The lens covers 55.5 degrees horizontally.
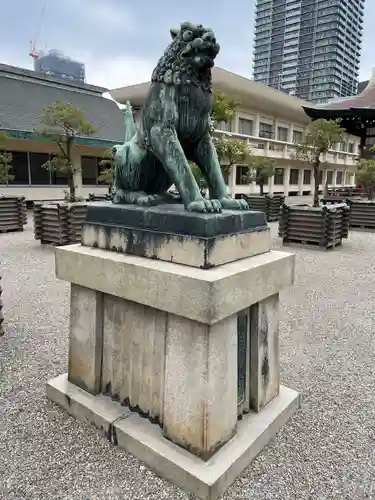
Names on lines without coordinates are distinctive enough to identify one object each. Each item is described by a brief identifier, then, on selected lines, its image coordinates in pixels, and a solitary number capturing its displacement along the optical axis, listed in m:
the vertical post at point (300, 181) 31.33
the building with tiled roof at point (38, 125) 15.84
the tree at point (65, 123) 10.57
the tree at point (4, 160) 11.98
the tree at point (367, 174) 13.98
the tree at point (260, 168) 17.31
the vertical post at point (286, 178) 29.27
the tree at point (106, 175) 14.62
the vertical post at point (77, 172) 17.89
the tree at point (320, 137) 12.08
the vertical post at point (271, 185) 27.66
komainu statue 1.92
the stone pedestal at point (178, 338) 1.79
